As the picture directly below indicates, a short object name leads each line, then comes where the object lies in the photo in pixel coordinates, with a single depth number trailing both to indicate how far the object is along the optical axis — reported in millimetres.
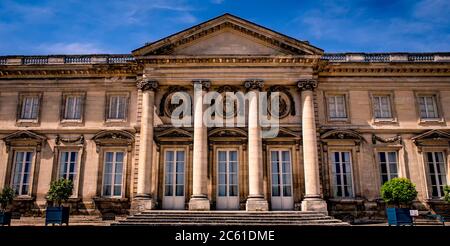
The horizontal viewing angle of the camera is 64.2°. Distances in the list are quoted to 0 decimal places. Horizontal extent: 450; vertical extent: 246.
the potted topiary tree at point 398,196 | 15219
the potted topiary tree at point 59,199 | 15367
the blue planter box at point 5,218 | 15047
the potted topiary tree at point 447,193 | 17094
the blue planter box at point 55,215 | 15328
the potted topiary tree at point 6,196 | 17516
